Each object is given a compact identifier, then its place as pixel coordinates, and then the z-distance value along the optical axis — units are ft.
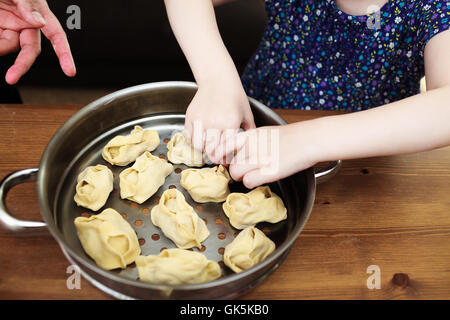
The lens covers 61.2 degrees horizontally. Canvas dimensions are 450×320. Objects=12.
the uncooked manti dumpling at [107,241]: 2.05
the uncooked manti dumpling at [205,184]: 2.36
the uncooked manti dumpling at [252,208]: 2.27
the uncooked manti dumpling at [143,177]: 2.35
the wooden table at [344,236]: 2.06
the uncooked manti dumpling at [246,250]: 2.08
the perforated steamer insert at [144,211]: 2.22
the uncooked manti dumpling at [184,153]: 2.57
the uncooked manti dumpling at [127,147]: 2.56
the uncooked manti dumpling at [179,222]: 2.15
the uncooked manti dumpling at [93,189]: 2.29
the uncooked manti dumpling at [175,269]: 1.99
